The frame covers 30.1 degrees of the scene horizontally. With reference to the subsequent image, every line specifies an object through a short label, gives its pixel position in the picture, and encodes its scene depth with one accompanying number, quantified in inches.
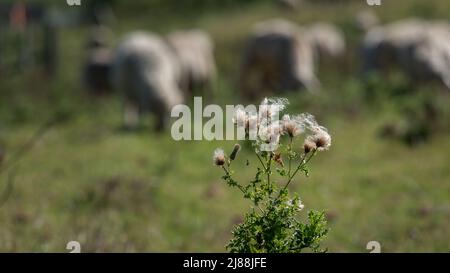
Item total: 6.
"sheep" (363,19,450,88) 589.0
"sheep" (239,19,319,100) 692.7
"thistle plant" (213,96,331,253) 150.9
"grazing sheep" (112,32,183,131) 575.8
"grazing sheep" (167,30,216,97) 775.7
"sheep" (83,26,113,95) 846.5
